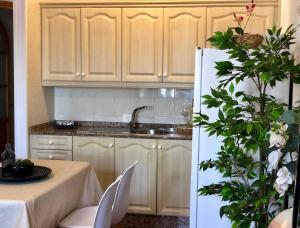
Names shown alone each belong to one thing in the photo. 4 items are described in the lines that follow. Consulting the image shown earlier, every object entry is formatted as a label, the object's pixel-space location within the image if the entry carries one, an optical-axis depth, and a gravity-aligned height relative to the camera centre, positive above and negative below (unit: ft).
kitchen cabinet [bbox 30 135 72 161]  9.36 -1.87
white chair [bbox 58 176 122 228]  5.55 -2.73
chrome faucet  10.11 -1.01
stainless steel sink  9.74 -1.38
